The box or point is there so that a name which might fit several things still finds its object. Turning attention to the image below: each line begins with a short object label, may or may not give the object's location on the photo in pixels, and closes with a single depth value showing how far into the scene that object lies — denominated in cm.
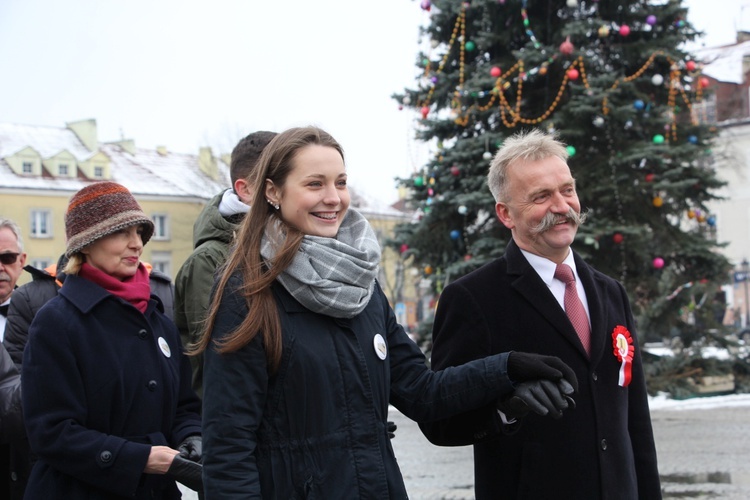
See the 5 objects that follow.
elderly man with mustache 340
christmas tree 1429
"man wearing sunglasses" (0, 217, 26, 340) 499
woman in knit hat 330
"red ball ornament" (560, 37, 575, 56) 1378
